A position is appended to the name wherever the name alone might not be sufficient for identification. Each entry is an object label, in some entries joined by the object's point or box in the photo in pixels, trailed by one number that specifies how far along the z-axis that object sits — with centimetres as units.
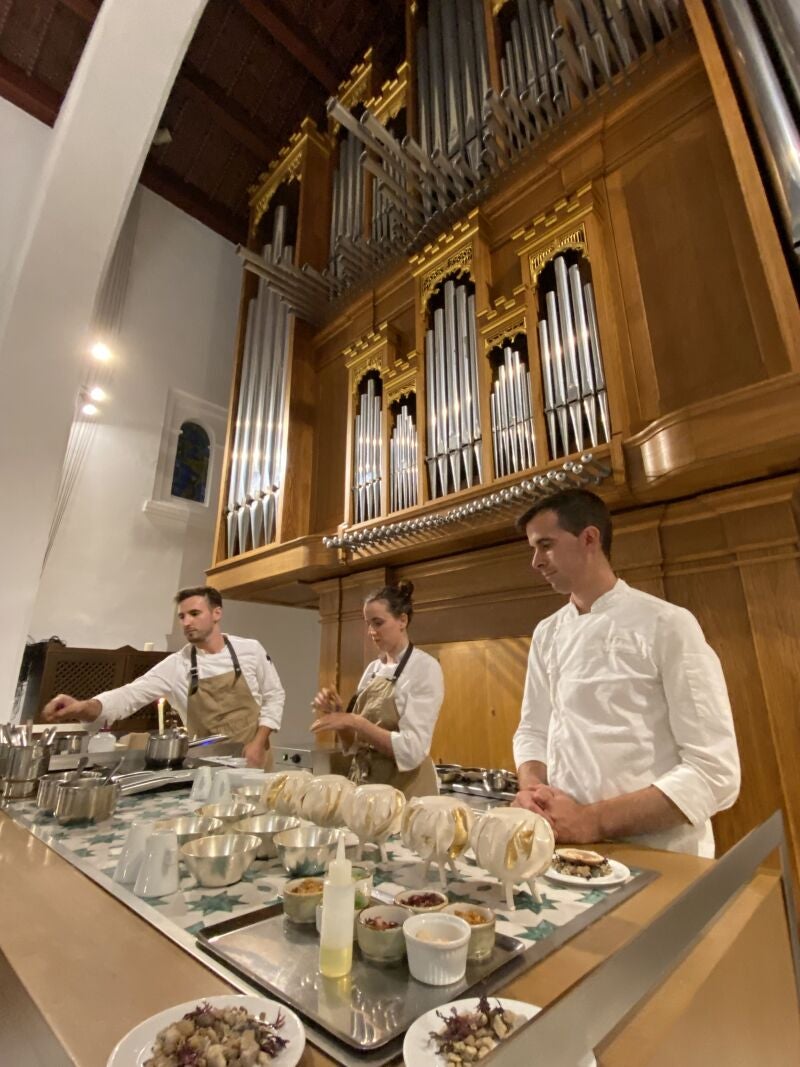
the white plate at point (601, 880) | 103
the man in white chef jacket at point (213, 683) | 308
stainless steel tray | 63
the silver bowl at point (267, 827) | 120
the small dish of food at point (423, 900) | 86
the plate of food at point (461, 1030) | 55
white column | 289
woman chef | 206
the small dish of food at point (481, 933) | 76
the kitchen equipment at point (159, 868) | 99
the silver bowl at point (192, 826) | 125
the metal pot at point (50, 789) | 157
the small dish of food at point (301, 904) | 87
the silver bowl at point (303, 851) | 108
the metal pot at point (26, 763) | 185
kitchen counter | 64
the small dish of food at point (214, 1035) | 54
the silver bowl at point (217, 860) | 103
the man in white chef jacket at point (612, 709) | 133
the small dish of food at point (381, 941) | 76
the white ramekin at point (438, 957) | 71
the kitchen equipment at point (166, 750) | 223
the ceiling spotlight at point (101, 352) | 597
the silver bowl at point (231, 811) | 133
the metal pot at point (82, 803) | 145
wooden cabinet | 470
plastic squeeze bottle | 73
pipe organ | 243
